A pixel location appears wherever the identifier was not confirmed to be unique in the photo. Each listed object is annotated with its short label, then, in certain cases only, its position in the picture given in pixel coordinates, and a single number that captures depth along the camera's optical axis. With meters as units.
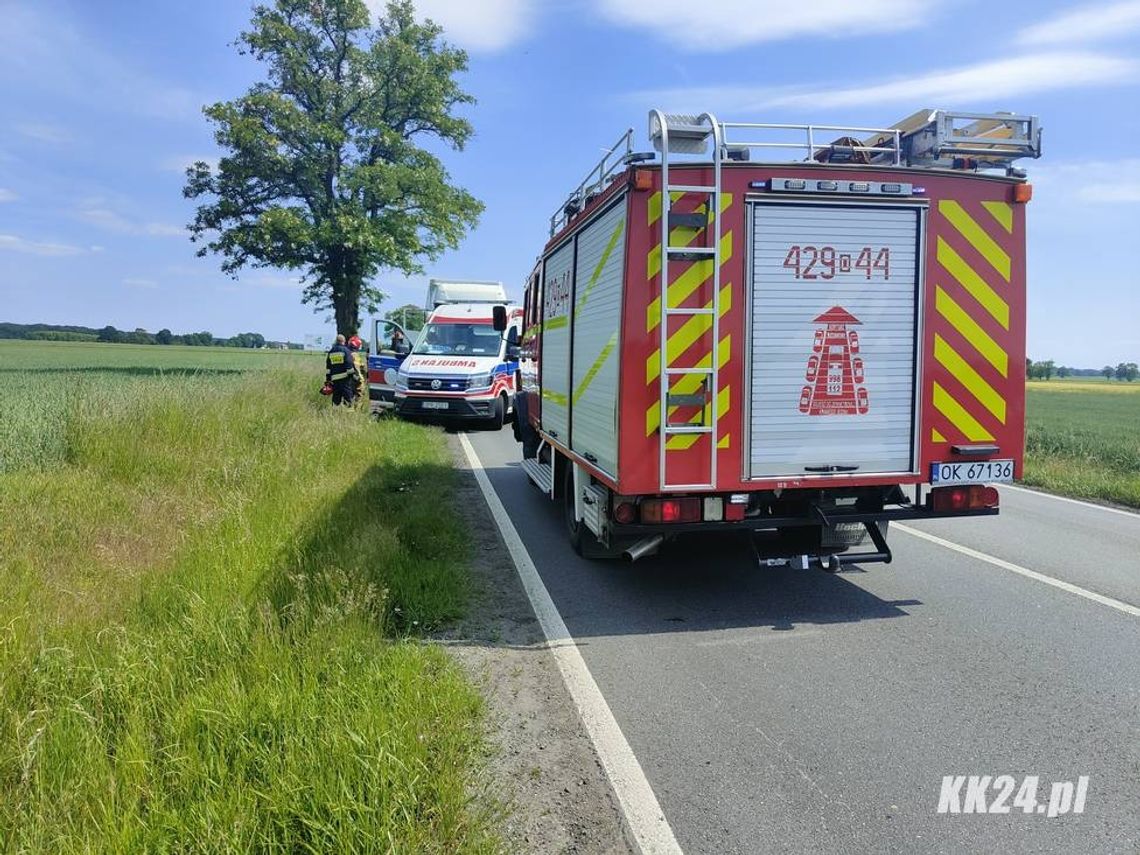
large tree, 29.44
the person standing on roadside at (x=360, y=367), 18.12
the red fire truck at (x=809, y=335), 4.86
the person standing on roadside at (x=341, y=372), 16.98
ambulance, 16.52
